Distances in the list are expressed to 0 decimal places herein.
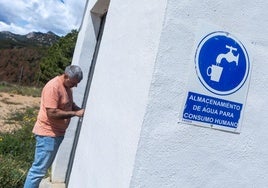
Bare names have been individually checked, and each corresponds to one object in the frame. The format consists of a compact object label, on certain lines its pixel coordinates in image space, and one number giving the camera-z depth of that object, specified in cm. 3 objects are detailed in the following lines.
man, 275
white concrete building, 145
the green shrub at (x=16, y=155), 333
